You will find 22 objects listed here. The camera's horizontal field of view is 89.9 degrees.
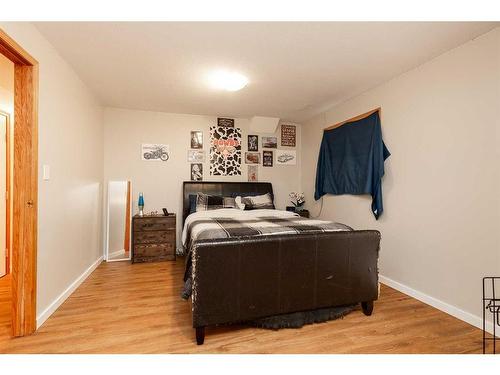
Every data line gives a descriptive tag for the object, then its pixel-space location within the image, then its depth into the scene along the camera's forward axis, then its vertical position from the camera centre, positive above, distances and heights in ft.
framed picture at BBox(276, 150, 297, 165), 15.20 +1.72
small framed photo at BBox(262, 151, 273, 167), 14.91 +1.60
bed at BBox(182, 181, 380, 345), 5.63 -2.10
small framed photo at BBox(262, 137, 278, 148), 14.93 +2.58
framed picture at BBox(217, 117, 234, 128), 14.15 +3.54
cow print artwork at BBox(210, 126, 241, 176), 14.05 +1.89
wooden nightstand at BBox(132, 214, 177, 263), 11.75 -2.61
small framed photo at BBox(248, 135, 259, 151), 14.65 +2.48
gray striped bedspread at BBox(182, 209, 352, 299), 6.55 -1.27
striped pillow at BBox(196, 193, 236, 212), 12.43 -0.91
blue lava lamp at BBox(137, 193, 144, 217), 12.36 -1.04
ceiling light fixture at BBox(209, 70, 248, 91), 8.73 +3.83
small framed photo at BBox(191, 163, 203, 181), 13.78 +0.66
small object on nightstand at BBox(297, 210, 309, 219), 13.80 -1.52
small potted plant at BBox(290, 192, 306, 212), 14.67 -0.86
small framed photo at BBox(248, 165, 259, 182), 14.62 +0.68
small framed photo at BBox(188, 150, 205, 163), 13.74 +1.54
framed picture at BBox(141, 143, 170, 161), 13.10 +1.66
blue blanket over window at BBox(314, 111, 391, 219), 9.42 +1.11
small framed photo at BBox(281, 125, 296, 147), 15.28 +3.07
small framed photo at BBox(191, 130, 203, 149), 13.78 +2.47
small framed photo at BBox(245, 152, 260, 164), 14.60 +1.58
